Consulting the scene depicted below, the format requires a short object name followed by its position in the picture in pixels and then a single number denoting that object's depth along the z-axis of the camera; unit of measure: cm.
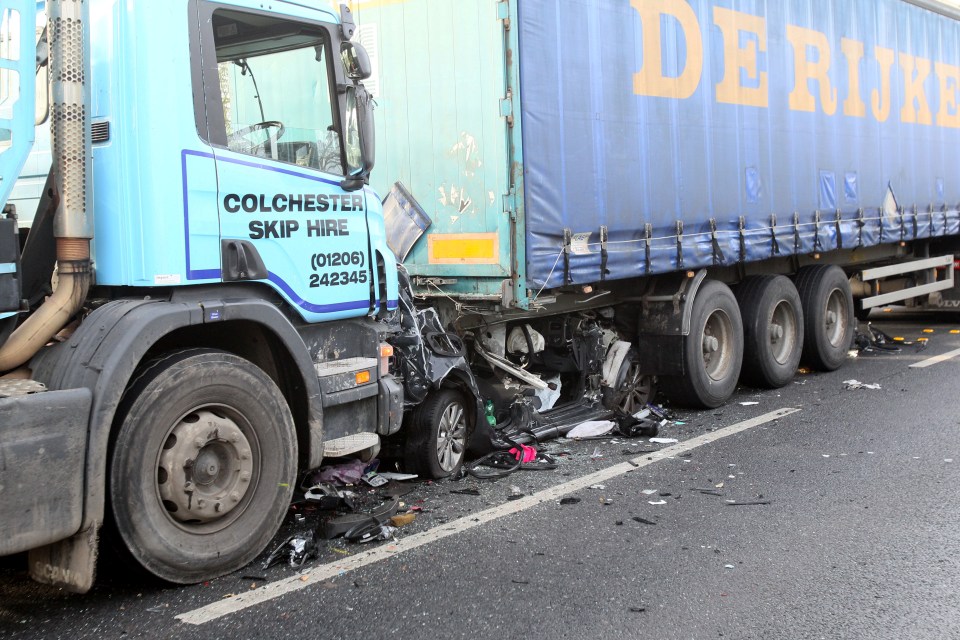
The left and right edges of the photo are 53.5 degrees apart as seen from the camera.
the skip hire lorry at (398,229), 411
